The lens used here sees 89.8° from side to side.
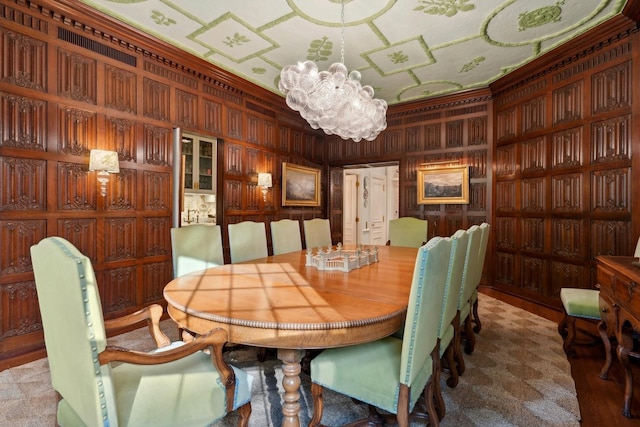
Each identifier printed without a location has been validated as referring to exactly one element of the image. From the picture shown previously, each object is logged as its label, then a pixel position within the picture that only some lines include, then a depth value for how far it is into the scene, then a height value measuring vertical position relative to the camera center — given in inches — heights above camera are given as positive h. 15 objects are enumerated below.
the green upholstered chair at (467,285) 90.8 -21.6
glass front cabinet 170.1 +26.6
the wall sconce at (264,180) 193.2 +20.1
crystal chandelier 109.0 +40.8
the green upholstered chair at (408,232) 182.9 -11.1
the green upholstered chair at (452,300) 69.9 -20.2
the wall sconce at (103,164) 117.6 +18.4
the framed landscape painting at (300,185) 215.4 +19.8
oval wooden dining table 54.4 -18.2
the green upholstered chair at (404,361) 53.3 -27.8
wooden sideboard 72.1 -23.6
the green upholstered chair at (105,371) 40.8 -23.7
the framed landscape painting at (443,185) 204.7 +18.3
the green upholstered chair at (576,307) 104.4 -31.3
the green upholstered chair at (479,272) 115.4 -21.9
